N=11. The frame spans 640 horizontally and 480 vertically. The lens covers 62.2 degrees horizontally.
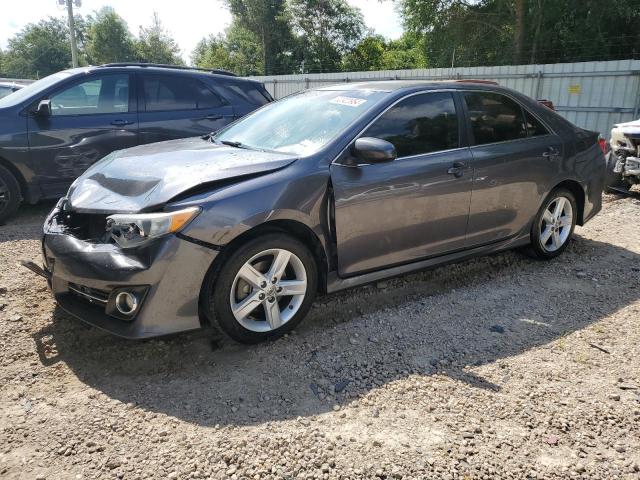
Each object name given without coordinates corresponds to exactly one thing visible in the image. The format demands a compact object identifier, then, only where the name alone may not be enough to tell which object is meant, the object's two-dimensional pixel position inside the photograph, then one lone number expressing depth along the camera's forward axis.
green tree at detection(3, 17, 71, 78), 67.62
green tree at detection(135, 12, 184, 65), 54.59
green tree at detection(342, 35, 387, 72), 40.69
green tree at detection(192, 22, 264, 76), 43.36
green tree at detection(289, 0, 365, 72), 39.59
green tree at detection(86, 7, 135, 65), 54.03
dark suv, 5.77
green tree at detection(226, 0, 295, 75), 41.28
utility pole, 27.22
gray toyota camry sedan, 2.93
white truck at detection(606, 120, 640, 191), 7.47
